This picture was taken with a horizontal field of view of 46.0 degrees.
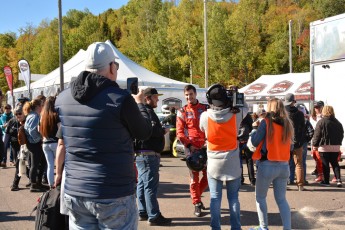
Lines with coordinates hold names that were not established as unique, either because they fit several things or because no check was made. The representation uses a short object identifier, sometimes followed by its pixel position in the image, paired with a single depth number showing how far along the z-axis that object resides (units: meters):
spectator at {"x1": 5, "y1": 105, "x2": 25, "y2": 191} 8.62
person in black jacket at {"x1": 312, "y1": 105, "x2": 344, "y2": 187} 8.53
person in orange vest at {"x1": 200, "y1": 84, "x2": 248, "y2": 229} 4.87
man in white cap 2.65
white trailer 10.25
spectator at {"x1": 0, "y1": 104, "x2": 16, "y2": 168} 12.59
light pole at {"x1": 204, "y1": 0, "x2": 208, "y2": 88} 29.81
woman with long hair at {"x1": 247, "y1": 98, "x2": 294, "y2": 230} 4.93
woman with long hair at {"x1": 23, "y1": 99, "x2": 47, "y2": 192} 8.02
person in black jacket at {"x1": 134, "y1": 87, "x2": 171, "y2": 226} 5.65
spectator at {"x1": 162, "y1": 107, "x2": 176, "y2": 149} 10.42
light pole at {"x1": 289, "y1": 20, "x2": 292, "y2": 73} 36.50
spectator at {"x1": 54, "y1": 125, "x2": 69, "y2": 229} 4.00
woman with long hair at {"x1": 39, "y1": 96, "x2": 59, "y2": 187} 6.60
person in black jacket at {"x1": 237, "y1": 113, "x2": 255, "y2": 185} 8.85
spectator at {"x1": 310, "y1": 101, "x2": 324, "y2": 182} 9.09
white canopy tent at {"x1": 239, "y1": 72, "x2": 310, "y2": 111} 22.57
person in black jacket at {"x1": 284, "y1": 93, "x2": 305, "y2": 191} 7.91
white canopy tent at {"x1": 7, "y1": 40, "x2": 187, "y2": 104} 20.27
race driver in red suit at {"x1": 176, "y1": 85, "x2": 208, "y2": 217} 6.12
